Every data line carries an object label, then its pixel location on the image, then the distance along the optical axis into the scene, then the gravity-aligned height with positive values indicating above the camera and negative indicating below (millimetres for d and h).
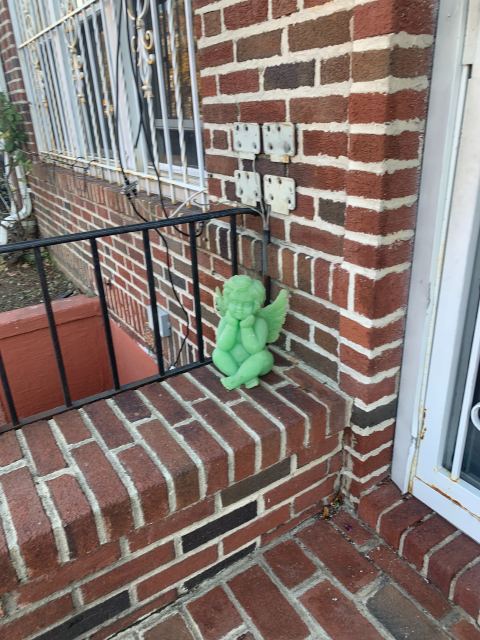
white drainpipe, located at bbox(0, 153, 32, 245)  5098 -1019
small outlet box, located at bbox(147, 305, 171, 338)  2746 -1144
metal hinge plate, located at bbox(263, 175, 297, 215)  1618 -321
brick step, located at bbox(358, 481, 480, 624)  1371 -1252
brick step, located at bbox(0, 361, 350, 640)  1239 -969
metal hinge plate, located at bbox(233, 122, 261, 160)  1702 -160
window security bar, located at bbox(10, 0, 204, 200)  2209 +65
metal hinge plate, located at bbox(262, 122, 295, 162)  1556 -155
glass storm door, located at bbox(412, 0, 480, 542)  1232 -720
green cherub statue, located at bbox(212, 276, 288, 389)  1587 -730
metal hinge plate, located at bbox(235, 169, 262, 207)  1765 -324
